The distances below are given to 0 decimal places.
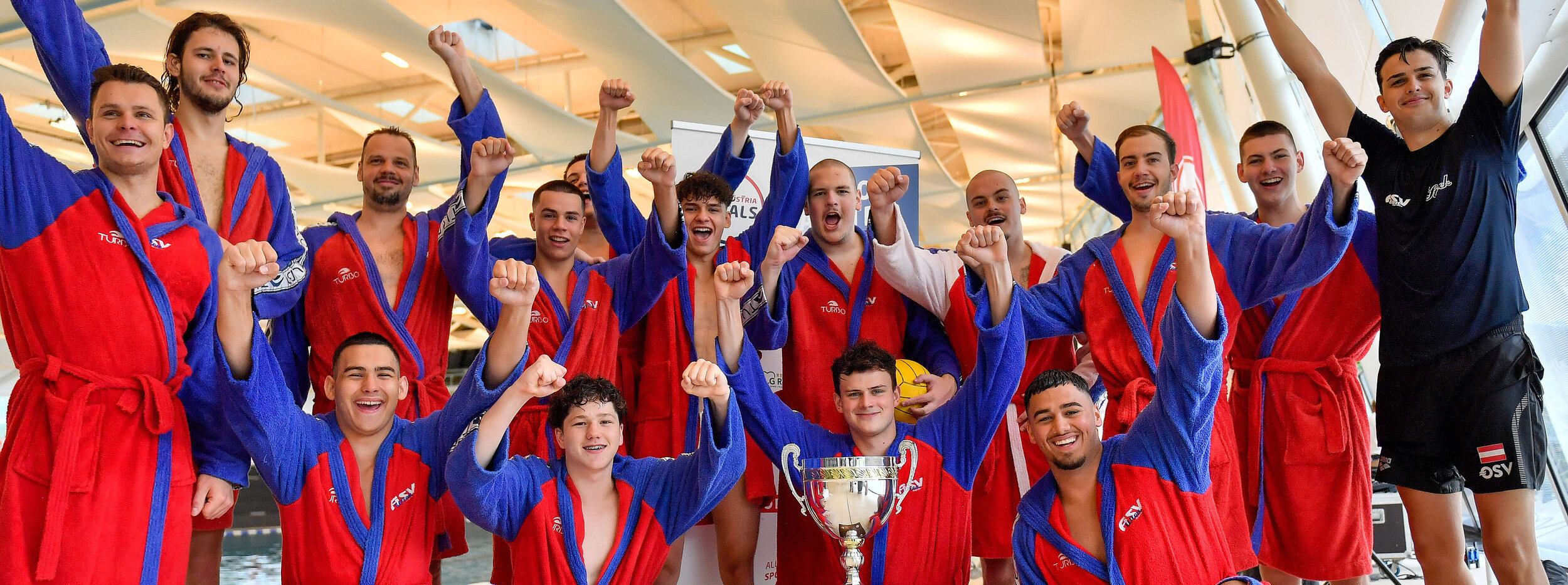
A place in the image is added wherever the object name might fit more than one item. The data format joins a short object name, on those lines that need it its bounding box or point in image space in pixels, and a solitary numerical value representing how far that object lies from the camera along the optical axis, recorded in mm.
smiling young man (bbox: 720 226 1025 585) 3568
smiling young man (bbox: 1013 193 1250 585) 3107
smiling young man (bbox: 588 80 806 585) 4066
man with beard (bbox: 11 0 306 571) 3670
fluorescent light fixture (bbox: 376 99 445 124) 17531
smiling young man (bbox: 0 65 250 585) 2803
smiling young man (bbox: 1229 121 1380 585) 3662
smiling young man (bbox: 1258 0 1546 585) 3354
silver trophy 2965
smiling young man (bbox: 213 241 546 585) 3146
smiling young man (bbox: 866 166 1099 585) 4102
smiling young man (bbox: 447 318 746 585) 3262
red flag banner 8672
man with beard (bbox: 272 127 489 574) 3955
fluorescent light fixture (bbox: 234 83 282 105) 15648
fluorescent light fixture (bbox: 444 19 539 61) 14734
